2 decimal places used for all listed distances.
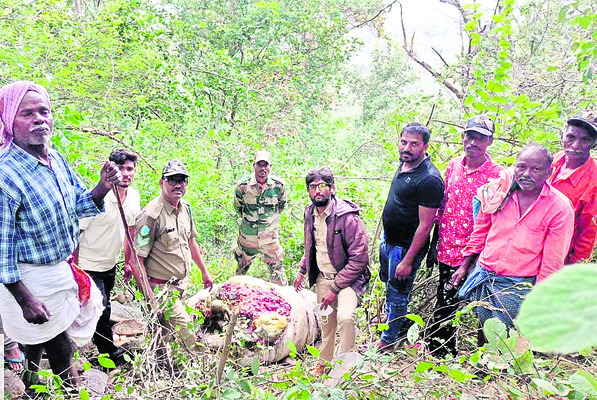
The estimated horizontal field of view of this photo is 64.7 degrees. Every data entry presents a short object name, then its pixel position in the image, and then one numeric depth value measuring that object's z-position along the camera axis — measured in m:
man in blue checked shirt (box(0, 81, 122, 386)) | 2.38
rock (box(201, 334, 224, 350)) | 4.05
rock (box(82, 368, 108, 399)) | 2.83
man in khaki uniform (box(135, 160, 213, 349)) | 3.71
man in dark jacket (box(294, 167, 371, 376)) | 3.79
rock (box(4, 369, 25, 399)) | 2.85
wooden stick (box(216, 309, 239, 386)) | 1.70
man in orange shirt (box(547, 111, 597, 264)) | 2.98
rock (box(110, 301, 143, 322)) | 4.57
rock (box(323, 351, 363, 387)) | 2.82
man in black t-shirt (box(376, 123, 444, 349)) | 3.39
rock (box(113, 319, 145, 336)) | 4.23
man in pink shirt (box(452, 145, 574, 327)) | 2.77
